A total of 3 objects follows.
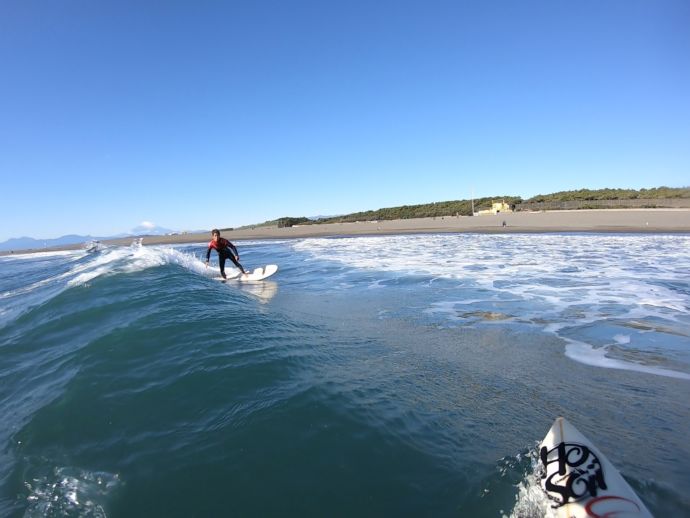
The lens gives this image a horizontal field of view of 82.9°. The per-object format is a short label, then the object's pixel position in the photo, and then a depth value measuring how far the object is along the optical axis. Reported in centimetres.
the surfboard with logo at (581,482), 258
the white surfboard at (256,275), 1473
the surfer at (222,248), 1409
